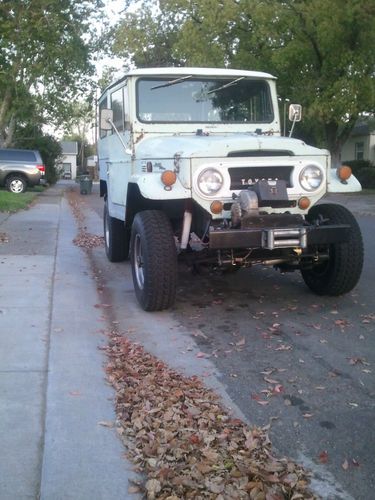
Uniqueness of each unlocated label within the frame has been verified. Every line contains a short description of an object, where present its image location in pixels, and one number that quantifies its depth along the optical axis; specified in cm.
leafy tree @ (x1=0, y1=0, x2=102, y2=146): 2370
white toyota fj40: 622
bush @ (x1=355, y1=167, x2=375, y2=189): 3441
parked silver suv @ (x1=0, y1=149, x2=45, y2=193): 2608
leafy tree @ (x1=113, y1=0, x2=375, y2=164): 2556
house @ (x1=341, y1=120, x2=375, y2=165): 4197
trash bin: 3266
